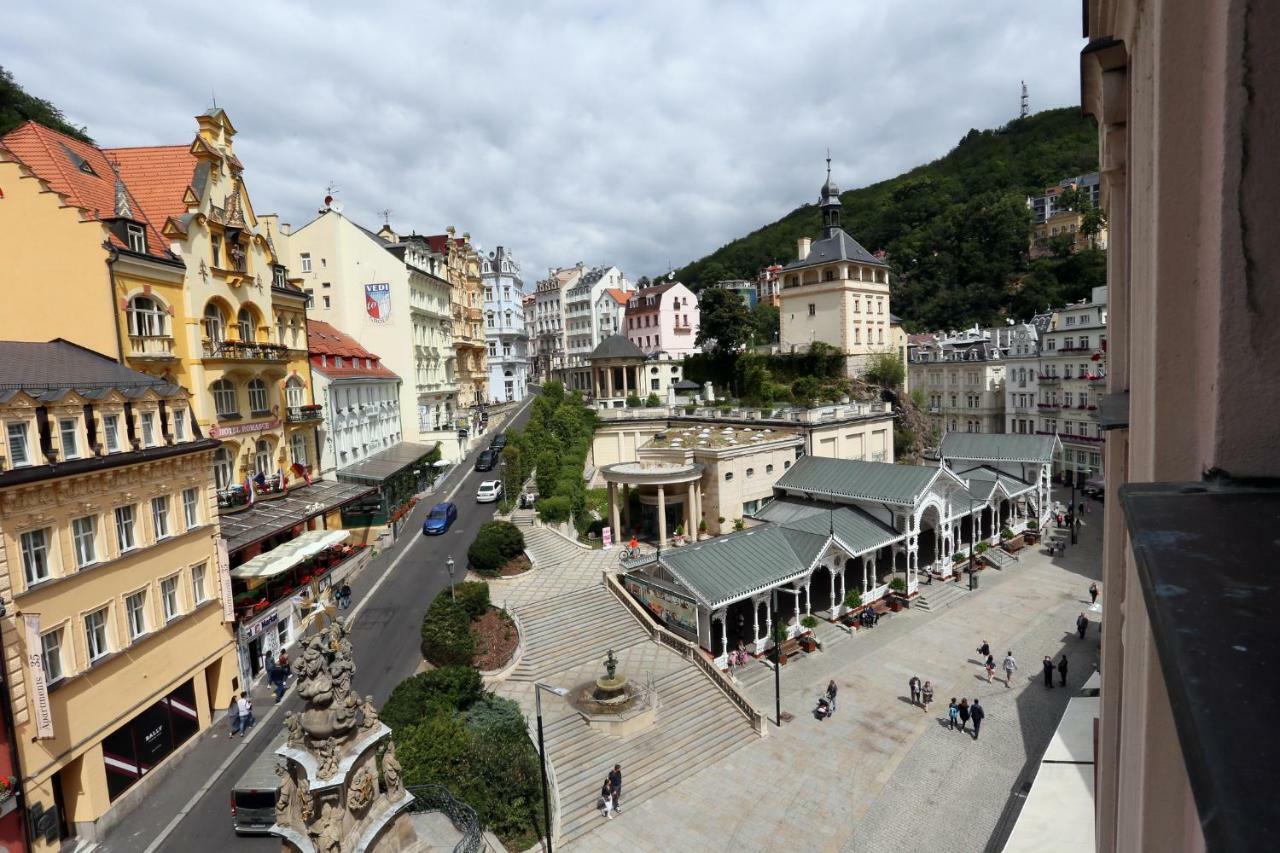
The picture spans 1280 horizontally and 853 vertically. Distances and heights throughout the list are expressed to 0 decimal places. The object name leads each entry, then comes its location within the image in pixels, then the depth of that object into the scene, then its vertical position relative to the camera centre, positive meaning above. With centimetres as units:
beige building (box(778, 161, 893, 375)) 5834 +664
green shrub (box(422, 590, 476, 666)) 2445 -874
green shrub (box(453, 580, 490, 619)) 2684 -806
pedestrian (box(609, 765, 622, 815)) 1944 -1132
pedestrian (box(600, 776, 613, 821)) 1925 -1162
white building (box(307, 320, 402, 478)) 3894 -7
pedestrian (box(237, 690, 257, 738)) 2333 -1063
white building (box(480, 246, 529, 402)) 8775 +778
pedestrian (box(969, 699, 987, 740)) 2225 -1125
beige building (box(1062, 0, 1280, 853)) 134 -31
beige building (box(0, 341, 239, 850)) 1727 -488
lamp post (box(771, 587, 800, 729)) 2217 -1138
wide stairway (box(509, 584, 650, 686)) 2569 -975
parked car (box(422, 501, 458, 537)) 3938 -730
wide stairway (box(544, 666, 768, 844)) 1978 -1150
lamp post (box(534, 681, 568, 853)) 1712 -1043
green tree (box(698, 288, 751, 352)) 6166 +535
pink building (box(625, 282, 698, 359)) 8475 +777
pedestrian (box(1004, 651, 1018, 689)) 2553 -1127
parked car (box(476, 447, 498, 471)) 5278 -539
